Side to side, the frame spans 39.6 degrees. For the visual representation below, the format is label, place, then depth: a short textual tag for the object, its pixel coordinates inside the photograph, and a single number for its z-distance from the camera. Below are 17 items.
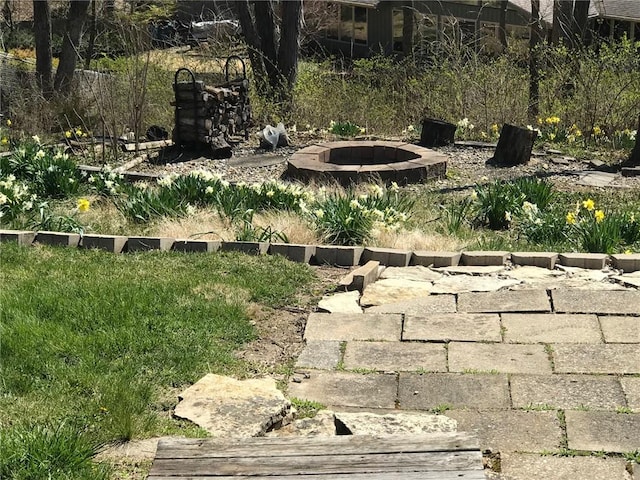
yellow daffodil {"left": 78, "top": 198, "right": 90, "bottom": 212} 7.49
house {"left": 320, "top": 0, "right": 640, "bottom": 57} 28.97
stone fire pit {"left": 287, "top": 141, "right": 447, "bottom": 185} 9.91
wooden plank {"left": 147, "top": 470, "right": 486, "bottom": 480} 2.56
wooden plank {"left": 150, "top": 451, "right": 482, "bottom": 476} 2.62
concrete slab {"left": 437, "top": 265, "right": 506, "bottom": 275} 6.25
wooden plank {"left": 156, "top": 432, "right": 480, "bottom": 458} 2.73
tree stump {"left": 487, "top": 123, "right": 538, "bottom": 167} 10.66
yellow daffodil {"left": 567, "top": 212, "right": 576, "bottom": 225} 7.11
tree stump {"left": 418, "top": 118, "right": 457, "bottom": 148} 11.87
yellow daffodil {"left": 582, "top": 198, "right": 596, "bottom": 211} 7.44
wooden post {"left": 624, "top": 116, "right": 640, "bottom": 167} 10.65
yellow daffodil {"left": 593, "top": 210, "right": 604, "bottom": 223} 7.10
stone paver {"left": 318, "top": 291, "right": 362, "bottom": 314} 5.58
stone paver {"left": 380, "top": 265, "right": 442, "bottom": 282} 6.17
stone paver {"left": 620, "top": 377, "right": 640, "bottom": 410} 4.08
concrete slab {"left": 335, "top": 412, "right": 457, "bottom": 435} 3.68
